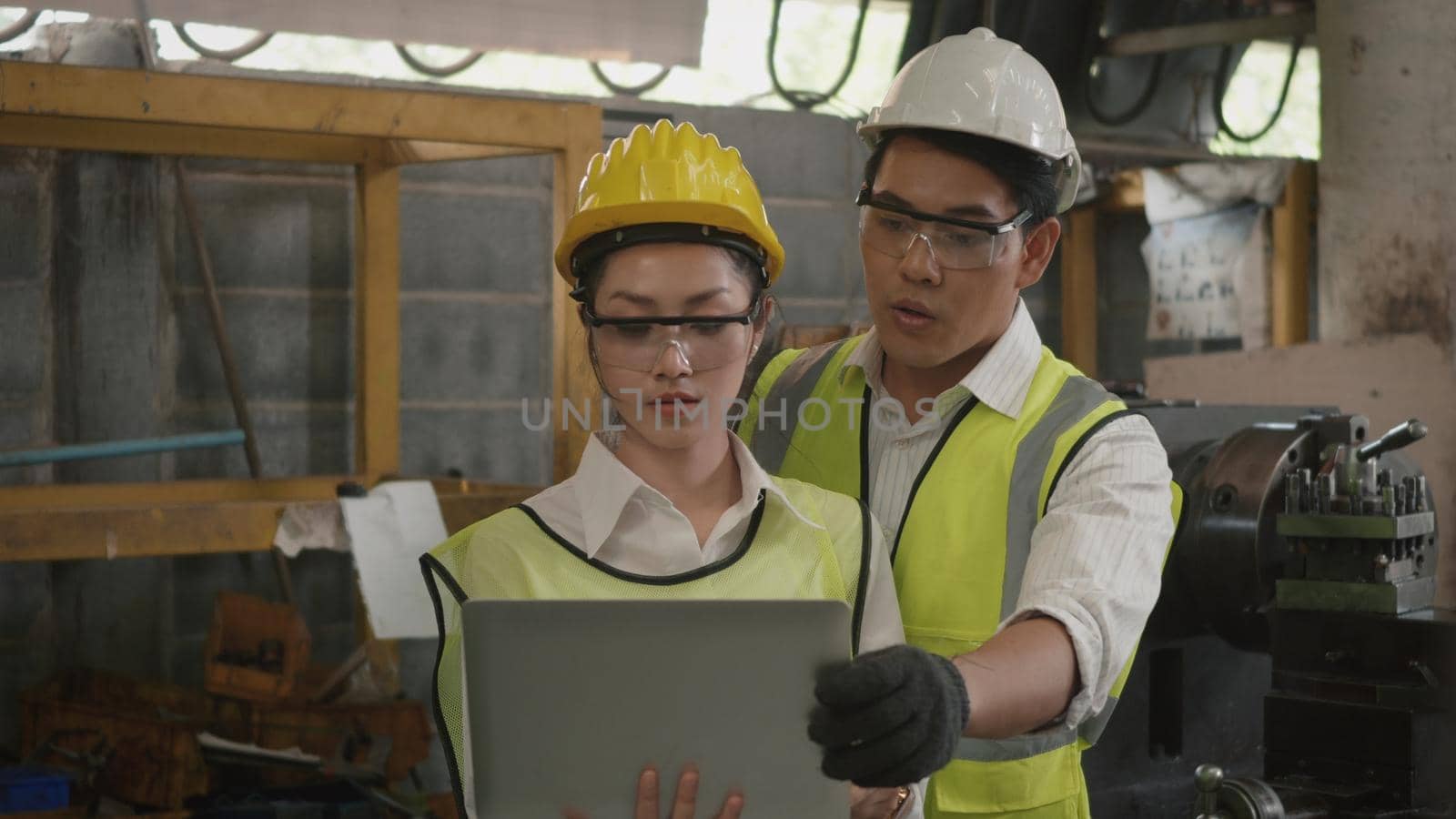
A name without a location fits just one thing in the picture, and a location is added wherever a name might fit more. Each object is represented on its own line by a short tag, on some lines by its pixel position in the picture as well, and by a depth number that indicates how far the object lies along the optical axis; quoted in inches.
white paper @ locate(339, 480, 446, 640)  93.8
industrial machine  81.5
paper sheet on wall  158.6
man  57.6
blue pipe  98.8
